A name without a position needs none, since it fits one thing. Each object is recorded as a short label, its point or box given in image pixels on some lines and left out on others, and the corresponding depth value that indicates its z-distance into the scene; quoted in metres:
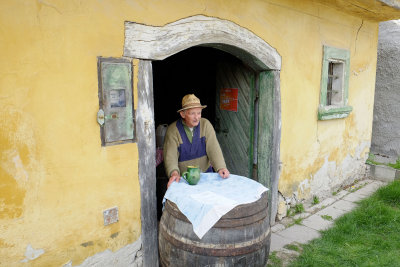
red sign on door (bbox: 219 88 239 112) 4.45
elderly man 3.30
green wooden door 4.29
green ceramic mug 2.88
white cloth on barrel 2.33
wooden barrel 2.34
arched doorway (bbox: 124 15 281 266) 2.74
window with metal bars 4.86
